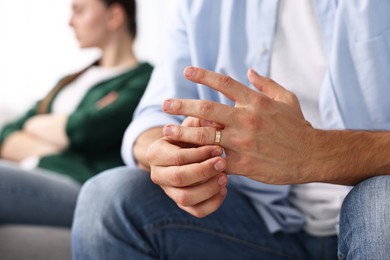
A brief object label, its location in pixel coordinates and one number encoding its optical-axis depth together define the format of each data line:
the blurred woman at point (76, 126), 1.54
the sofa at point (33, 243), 1.40
